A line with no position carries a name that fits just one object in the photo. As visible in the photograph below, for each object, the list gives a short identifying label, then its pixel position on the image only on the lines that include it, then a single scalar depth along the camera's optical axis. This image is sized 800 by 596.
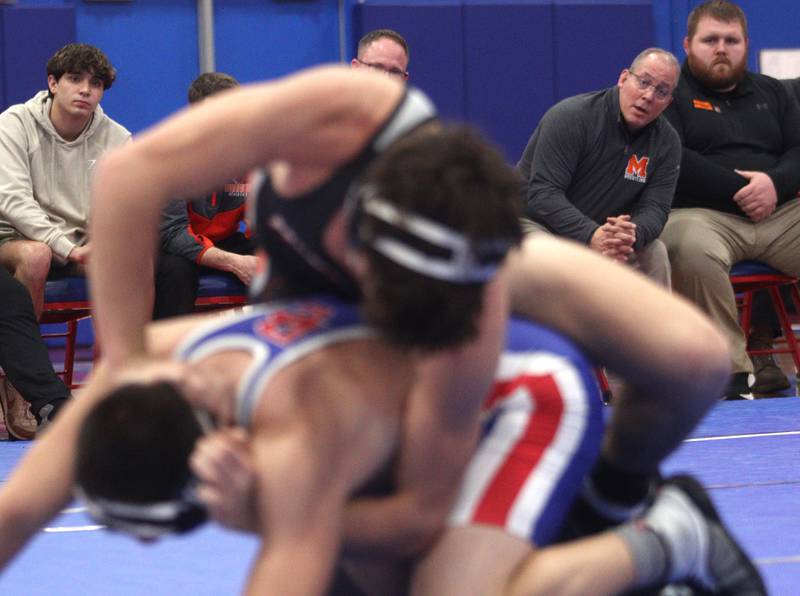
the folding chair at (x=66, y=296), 10.59
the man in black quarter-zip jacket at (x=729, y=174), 10.88
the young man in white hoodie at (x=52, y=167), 10.25
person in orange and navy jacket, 10.58
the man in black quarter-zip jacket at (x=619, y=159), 10.59
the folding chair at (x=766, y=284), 11.37
